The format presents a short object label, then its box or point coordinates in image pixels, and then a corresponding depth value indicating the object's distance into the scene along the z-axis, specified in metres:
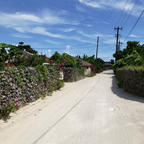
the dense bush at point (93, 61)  46.46
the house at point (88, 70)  38.03
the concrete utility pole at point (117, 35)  40.47
